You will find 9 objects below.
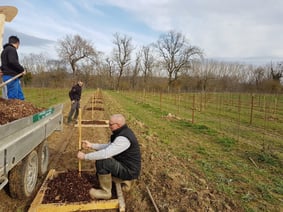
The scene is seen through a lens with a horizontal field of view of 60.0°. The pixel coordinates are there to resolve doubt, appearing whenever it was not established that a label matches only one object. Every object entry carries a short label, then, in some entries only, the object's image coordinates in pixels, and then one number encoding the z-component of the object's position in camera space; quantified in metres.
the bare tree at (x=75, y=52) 55.59
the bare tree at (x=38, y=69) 50.94
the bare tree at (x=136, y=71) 66.21
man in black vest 3.56
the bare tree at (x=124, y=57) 64.50
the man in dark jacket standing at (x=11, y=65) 5.16
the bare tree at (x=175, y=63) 57.59
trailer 2.62
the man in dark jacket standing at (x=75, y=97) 10.70
